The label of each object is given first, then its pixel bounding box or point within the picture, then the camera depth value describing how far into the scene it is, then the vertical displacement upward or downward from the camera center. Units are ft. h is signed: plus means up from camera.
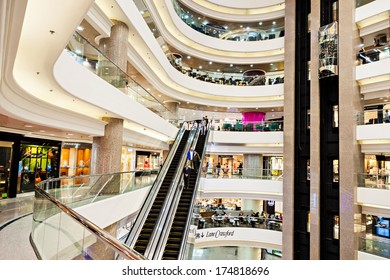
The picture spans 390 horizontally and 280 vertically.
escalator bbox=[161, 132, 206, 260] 24.33 -6.29
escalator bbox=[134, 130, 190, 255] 25.05 -5.23
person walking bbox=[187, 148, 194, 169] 38.47 +0.20
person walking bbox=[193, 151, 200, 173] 39.10 -0.06
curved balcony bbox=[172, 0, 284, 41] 65.98 +32.35
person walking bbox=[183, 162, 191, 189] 34.71 -1.91
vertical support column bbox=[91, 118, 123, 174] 33.04 +1.13
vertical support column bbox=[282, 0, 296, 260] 46.75 +5.52
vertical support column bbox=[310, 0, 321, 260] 42.65 +4.12
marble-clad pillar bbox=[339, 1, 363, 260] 39.14 +5.44
